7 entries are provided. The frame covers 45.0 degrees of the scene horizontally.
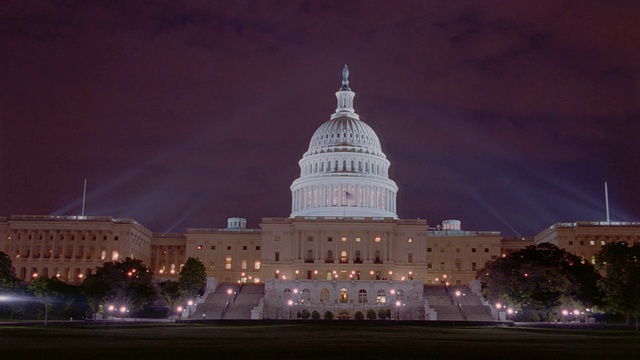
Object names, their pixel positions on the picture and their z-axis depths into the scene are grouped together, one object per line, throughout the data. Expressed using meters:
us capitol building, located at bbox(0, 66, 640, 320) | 116.81
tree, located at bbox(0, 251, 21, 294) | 95.31
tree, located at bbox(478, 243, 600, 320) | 92.69
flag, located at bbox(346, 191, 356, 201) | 160.25
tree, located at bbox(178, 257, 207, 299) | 107.88
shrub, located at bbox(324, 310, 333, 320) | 105.62
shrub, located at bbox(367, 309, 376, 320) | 104.51
